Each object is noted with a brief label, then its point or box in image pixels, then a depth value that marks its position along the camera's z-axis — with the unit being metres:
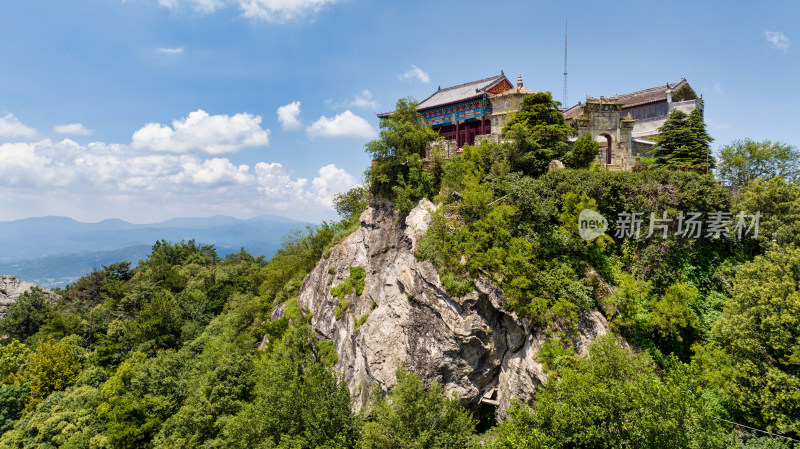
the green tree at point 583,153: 24.48
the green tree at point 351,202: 40.97
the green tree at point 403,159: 27.73
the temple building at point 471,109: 31.20
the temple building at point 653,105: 35.38
